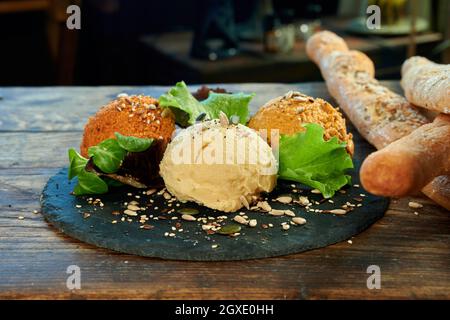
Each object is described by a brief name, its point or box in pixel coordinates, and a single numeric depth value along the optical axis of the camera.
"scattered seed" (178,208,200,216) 0.48
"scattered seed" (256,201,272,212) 0.49
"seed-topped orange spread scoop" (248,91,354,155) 0.53
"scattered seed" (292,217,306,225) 0.47
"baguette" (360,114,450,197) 0.40
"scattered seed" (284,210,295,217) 0.48
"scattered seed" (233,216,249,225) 0.47
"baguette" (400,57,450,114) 0.54
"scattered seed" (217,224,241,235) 0.46
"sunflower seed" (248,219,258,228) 0.47
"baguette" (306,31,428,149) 0.62
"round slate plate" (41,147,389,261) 0.43
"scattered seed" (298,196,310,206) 0.50
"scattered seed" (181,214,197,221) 0.47
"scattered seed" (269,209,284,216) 0.48
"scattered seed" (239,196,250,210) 0.49
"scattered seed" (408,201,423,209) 0.51
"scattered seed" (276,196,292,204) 0.50
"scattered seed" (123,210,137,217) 0.48
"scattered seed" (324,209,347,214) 0.49
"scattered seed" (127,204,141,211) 0.49
